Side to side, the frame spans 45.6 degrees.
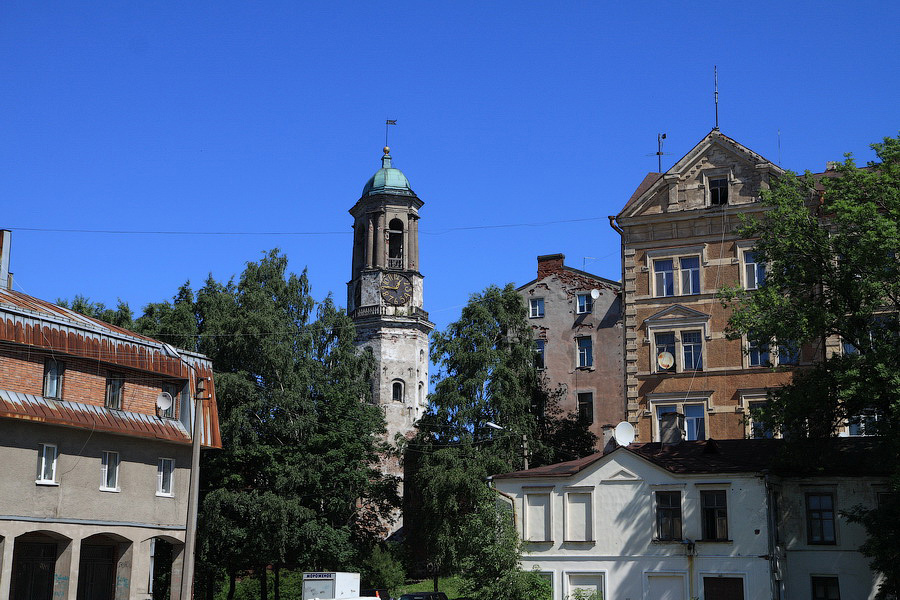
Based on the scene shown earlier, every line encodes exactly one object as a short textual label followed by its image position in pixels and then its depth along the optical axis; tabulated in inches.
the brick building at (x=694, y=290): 1657.2
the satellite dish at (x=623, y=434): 1457.9
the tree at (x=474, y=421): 1920.5
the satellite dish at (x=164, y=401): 1401.3
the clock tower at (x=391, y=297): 2817.4
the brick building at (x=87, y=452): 1238.3
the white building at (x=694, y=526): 1331.2
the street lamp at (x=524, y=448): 2007.3
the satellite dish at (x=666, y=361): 1688.0
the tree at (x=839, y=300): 1230.9
